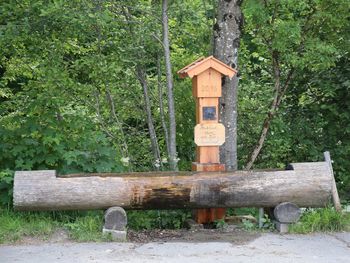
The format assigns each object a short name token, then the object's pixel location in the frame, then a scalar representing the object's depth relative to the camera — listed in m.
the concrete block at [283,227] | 8.59
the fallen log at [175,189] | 8.20
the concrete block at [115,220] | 8.16
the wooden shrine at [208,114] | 8.85
